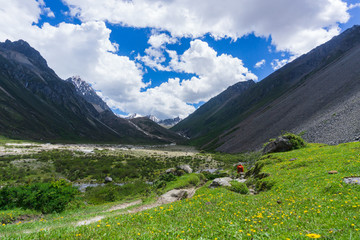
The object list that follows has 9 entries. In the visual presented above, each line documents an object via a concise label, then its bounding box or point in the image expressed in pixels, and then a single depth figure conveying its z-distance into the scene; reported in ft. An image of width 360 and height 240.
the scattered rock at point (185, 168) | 118.55
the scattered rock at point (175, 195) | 69.92
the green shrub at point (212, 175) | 107.81
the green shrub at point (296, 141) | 109.26
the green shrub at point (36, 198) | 58.26
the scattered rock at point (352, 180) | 40.40
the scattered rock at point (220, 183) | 70.33
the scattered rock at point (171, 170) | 112.93
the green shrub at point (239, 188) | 64.08
